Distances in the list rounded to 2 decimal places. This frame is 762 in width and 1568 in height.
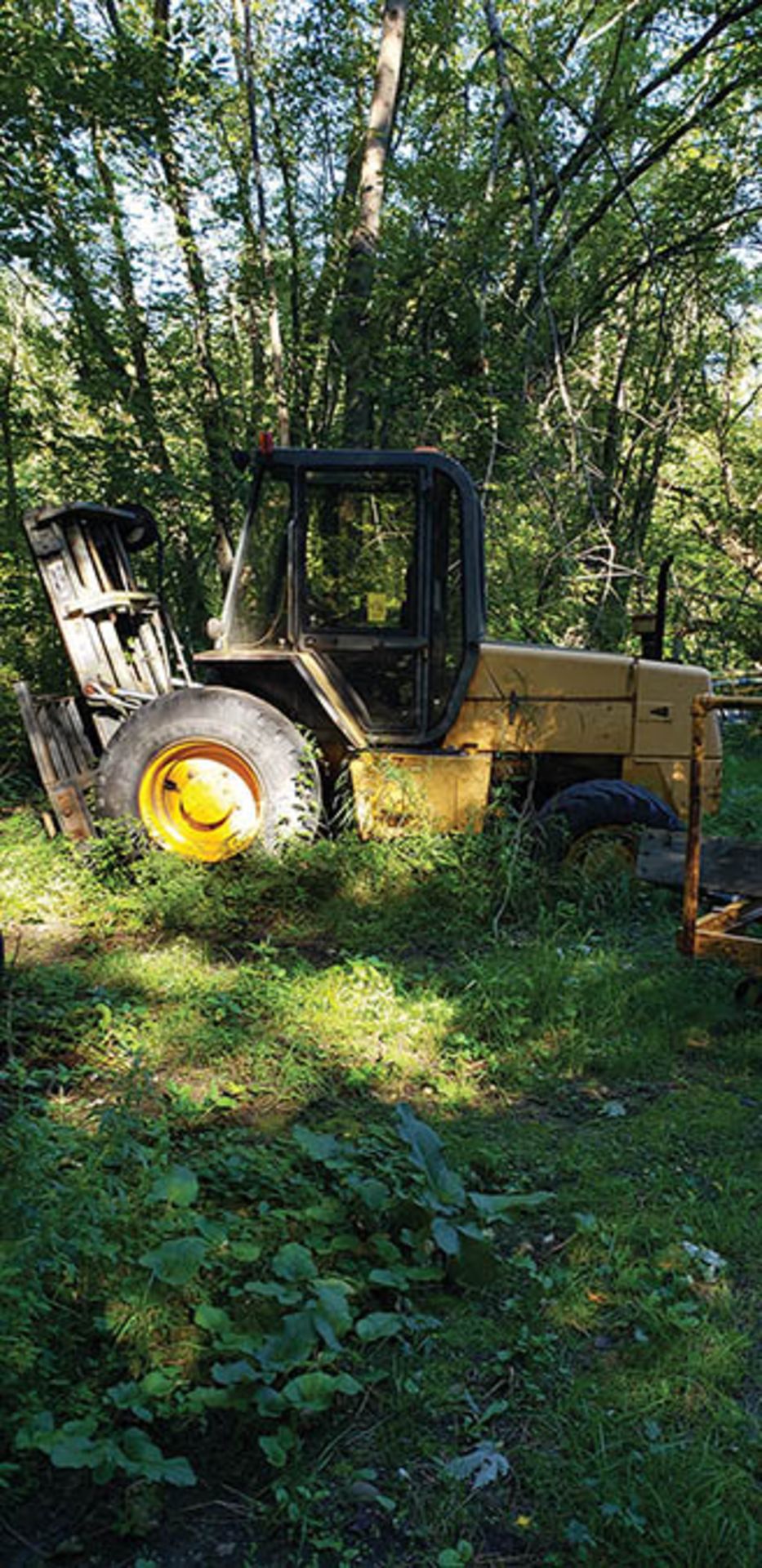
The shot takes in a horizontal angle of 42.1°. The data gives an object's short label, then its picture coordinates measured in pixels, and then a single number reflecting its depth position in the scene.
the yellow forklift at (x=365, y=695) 5.36
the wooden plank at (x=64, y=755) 5.57
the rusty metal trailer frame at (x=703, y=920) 3.67
